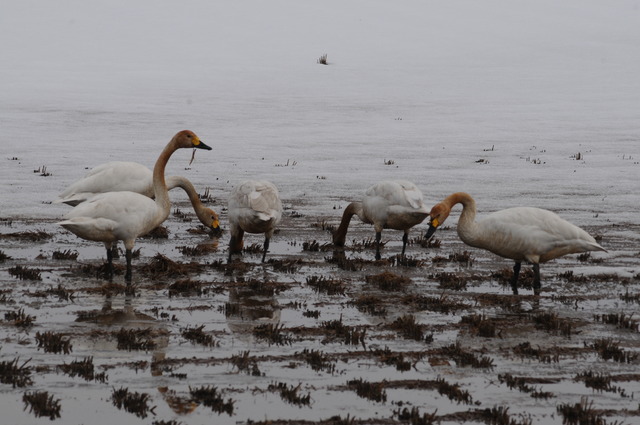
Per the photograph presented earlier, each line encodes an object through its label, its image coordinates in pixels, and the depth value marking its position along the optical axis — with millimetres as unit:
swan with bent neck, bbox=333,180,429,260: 26562
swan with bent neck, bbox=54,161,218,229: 28359
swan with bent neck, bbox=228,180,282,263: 25734
